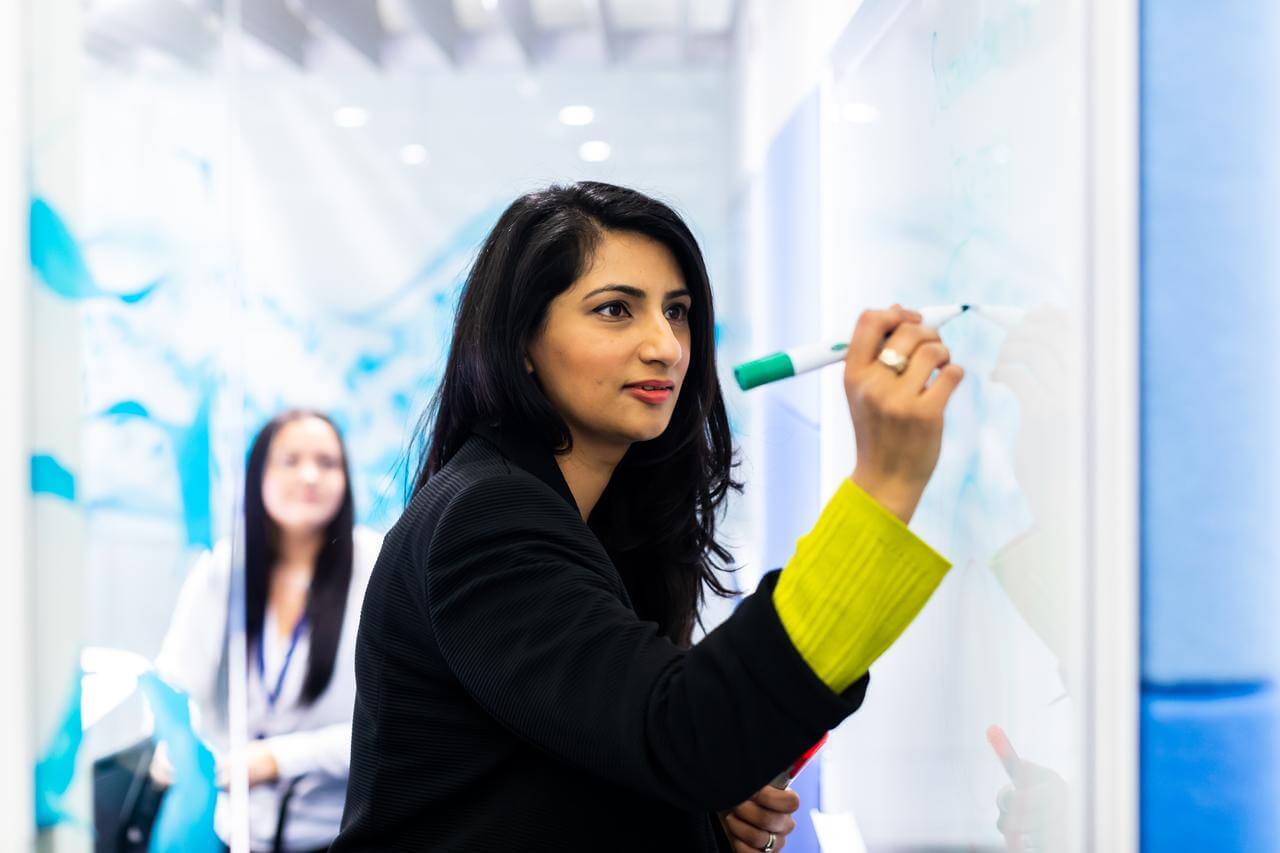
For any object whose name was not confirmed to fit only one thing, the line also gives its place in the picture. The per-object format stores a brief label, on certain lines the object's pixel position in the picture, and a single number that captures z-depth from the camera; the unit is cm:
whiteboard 67
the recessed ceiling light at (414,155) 253
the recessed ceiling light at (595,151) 260
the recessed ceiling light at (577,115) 260
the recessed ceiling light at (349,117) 250
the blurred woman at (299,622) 235
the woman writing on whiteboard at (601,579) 63
